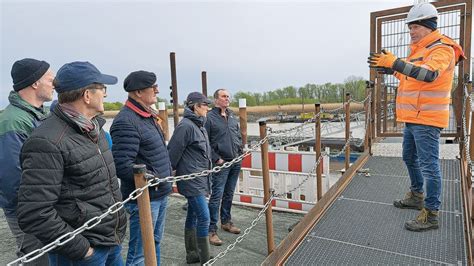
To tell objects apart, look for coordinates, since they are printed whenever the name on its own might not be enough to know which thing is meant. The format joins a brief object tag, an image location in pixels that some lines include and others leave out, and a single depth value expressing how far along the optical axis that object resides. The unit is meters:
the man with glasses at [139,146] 2.55
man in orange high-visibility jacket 2.80
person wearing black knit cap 2.02
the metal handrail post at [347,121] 4.58
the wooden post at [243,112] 8.18
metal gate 5.16
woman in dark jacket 3.33
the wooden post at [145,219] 1.58
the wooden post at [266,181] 2.79
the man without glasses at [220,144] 4.19
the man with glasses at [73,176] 1.52
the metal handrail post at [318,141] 3.74
